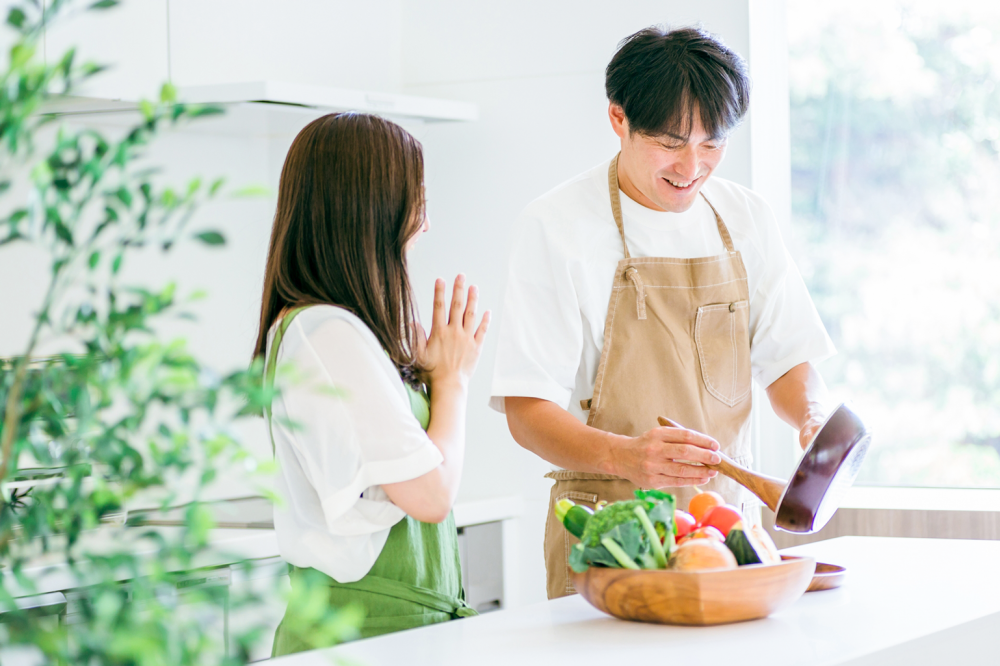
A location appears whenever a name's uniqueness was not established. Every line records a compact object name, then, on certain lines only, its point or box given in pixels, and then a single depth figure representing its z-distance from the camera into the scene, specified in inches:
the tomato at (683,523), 95.7
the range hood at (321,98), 132.7
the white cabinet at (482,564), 147.8
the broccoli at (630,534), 92.4
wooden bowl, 92.0
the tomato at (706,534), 94.3
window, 143.6
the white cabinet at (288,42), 141.1
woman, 97.5
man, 111.7
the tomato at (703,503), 99.7
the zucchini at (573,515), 96.0
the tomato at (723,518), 96.4
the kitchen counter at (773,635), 89.6
